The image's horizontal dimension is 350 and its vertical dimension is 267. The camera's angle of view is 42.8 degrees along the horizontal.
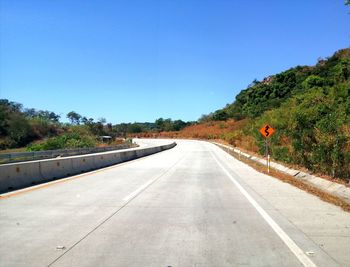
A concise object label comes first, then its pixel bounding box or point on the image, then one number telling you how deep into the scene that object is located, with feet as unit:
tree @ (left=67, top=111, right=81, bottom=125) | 654.53
